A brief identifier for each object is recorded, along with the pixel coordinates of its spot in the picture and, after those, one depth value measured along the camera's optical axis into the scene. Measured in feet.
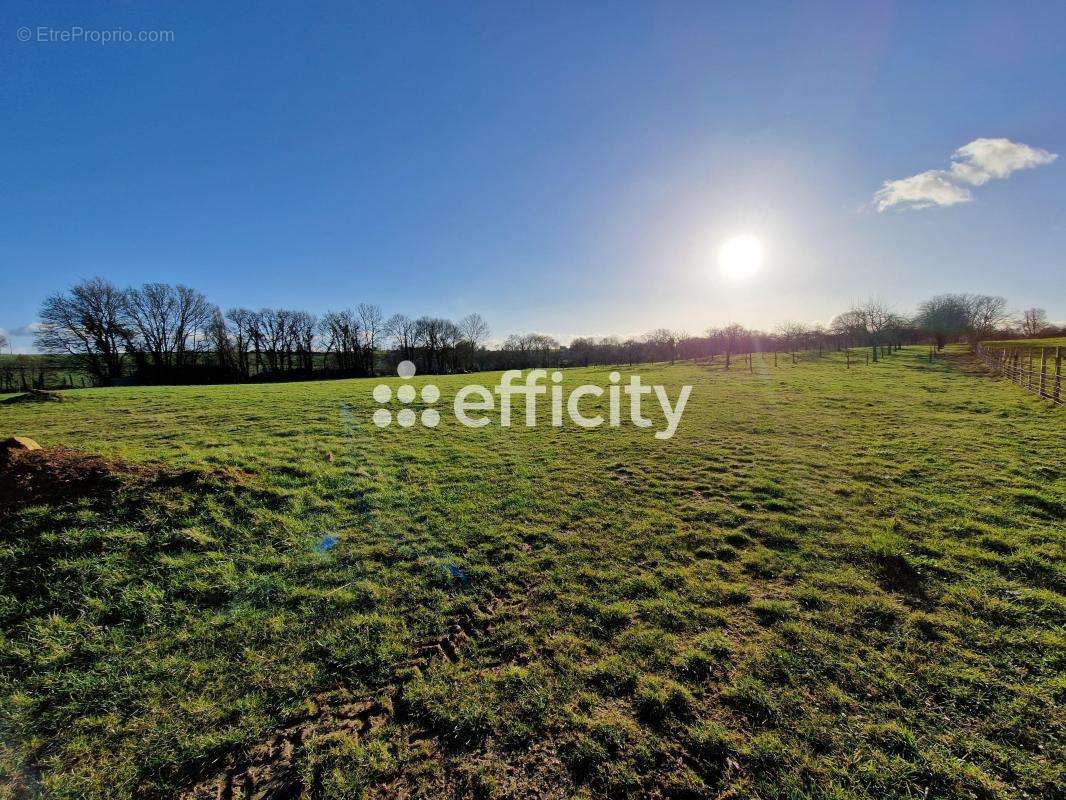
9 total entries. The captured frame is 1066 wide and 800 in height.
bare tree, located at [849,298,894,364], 238.89
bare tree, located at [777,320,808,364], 265.95
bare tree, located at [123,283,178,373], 178.70
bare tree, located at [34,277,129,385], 164.86
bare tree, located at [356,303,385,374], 248.13
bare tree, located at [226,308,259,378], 213.66
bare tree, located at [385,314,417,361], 273.13
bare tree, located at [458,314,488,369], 268.39
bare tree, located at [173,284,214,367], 190.39
